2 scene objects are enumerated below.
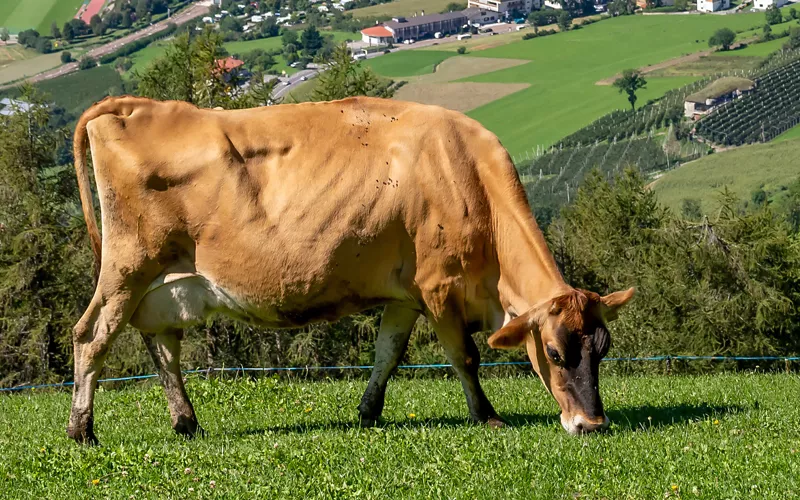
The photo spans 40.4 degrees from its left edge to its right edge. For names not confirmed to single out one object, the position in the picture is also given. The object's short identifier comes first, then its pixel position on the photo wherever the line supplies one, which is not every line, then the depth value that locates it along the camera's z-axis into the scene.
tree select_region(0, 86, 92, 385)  40.25
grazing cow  10.30
